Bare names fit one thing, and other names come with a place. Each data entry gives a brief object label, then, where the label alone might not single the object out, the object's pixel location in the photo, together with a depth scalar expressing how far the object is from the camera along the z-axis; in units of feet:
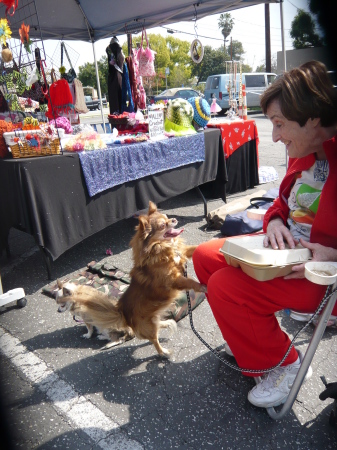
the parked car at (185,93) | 60.92
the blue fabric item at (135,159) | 11.12
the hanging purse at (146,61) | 20.49
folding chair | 4.09
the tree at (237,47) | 125.33
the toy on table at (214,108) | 21.76
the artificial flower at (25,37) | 10.32
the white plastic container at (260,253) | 4.53
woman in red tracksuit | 4.86
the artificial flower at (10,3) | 9.53
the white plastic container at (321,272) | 4.07
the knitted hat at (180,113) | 15.02
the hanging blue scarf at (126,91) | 19.88
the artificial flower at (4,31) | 9.59
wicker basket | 10.46
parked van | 63.46
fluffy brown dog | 7.36
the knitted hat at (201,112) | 15.83
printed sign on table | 13.61
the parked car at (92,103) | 82.03
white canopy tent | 17.93
